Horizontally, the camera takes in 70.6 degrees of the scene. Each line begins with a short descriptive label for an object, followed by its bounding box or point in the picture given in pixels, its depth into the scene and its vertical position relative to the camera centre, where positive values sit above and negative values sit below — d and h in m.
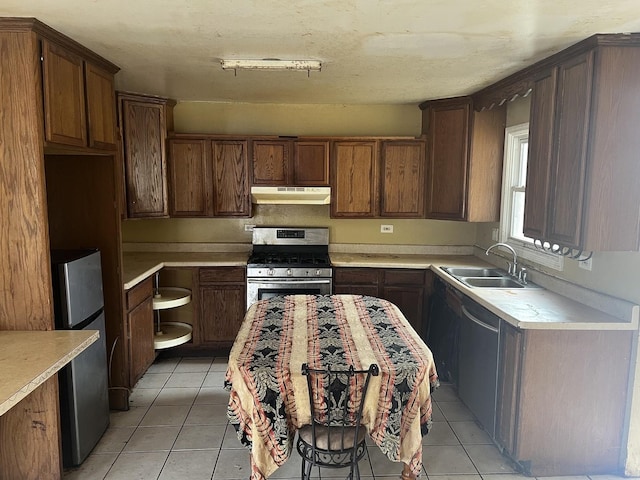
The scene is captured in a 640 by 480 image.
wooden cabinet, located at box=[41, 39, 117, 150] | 2.19 +0.47
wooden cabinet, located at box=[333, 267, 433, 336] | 3.98 -0.84
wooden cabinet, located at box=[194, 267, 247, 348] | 3.98 -1.01
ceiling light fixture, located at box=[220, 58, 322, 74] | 2.72 +0.75
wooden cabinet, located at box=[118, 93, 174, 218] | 3.72 +0.30
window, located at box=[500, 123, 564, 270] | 3.50 +0.02
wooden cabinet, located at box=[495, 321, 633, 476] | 2.38 -1.10
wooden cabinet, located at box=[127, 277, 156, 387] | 3.26 -1.07
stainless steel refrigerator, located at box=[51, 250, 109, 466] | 2.39 -0.98
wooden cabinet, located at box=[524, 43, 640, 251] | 2.22 +0.22
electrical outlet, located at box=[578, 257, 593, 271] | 2.67 -0.43
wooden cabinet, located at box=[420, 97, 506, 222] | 3.77 +0.29
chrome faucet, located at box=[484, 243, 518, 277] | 3.34 -0.57
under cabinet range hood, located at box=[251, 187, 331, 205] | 4.06 -0.06
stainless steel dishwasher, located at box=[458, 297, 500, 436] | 2.68 -1.08
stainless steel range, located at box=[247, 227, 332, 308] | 3.94 -0.76
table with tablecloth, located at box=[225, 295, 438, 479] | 1.88 -0.85
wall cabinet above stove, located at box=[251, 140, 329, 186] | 4.16 +0.25
